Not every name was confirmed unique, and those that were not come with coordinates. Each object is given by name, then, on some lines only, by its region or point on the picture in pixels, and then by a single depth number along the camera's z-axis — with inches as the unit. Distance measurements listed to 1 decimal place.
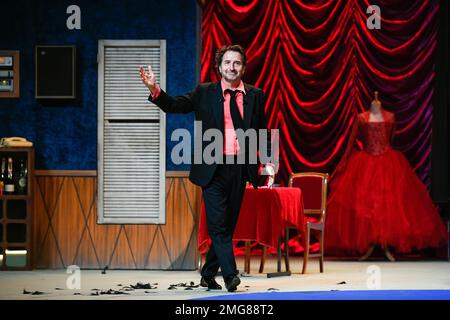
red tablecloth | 487.3
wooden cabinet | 535.4
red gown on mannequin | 606.1
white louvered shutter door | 540.5
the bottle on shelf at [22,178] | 541.0
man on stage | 390.6
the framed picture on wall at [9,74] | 548.1
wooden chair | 552.2
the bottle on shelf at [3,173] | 542.5
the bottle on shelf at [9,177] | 539.9
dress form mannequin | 628.5
